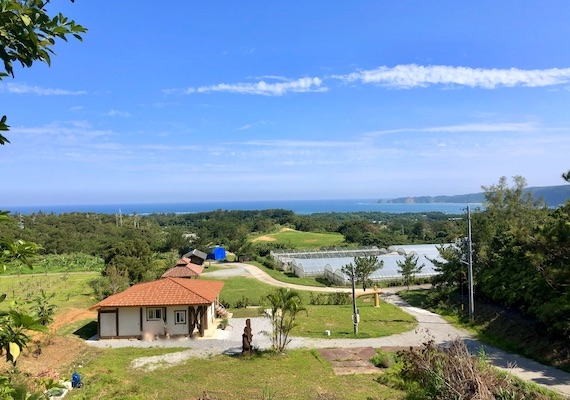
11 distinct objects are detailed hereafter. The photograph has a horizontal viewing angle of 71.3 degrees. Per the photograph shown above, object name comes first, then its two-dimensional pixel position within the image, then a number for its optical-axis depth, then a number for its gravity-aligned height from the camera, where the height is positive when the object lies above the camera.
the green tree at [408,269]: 33.38 -6.22
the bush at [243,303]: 28.24 -7.54
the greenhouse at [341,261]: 38.72 -7.30
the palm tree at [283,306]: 17.20 -4.75
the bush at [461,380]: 9.48 -4.75
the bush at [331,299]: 29.44 -7.76
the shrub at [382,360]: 15.58 -6.52
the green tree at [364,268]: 32.03 -5.84
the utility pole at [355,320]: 20.24 -6.29
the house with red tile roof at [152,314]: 20.20 -5.95
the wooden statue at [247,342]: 17.30 -6.27
